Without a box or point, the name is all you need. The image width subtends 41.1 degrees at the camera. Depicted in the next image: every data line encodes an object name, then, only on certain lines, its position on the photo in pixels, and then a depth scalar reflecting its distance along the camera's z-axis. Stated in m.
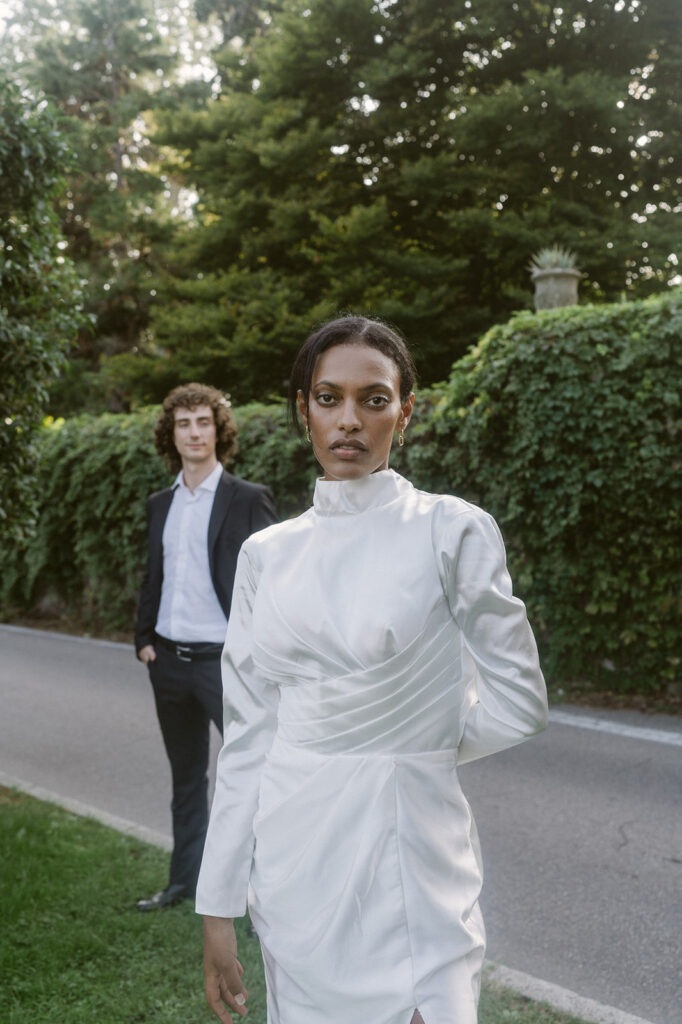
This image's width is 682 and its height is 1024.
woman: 1.54
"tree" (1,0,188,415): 24.55
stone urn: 10.80
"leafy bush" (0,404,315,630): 10.97
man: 4.18
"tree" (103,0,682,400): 17.50
